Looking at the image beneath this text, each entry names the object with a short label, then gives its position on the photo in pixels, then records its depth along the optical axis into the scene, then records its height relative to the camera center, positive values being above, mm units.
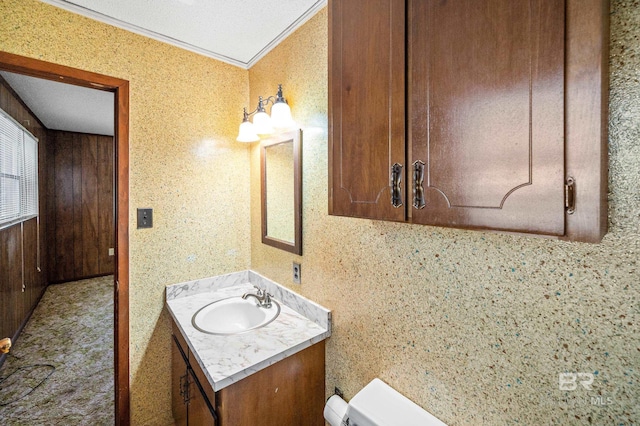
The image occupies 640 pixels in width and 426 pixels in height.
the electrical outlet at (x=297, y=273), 1590 -378
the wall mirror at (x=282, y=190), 1549 +118
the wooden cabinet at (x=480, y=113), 477 +216
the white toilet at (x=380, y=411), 950 -741
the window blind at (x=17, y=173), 2438 +394
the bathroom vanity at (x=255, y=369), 1059 -703
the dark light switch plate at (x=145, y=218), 1641 -55
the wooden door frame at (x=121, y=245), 1563 -213
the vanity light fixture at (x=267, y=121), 1491 +519
